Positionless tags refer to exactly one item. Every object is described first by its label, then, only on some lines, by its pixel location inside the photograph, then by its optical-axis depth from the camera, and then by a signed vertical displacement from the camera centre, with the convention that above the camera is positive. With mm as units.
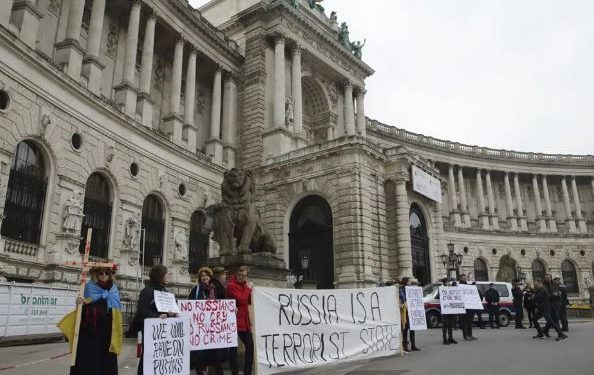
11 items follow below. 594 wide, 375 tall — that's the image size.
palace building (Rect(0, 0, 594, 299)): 20750 +9164
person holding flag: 6430 -246
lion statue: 14070 +2641
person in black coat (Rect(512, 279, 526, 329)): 22312 -54
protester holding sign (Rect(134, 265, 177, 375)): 7441 +120
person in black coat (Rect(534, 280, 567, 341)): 15484 -211
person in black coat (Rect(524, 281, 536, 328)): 21064 +197
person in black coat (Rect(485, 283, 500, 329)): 22125 +50
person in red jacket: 9300 -7
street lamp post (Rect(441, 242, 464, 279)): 31016 +2787
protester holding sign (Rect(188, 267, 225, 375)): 8852 -813
